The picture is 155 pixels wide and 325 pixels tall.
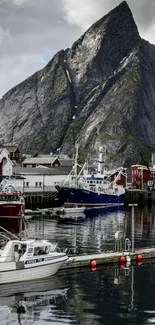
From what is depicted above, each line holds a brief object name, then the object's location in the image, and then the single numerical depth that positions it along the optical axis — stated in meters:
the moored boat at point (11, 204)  79.25
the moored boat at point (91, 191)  119.50
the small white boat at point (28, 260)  39.56
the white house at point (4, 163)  128.38
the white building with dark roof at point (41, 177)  127.56
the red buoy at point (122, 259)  47.84
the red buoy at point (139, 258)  49.09
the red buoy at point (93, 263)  45.78
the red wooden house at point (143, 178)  159.25
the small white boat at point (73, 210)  101.52
